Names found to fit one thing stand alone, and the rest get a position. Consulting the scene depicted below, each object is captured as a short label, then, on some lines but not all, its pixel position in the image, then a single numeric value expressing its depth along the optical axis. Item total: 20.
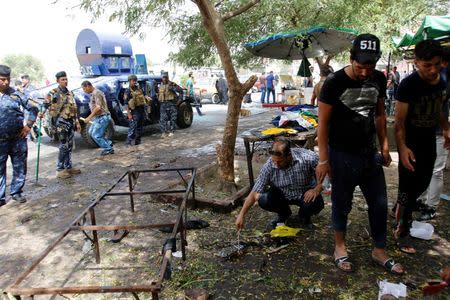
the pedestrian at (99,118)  7.81
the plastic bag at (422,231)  3.44
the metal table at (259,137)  4.30
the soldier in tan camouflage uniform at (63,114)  6.36
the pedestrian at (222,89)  19.29
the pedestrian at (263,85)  19.30
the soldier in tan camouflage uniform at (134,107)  8.80
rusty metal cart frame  1.82
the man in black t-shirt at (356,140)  2.59
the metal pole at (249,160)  4.64
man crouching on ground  3.39
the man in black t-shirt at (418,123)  2.92
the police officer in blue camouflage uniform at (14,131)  5.01
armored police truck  9.20
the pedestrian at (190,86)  15.59
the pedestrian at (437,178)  3.39
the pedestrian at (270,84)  18.07
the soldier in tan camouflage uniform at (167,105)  9.82
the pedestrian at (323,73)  5.43
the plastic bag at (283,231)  3.54
